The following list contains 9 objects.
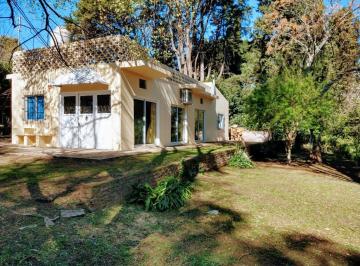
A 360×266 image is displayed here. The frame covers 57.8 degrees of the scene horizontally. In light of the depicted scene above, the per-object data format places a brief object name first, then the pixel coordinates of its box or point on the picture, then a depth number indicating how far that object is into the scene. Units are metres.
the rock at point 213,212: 7.03
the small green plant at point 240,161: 14.50
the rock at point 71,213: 5.61
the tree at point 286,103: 14.86
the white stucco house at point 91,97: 12.35
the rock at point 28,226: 4.94
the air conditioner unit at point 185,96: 17.62
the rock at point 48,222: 5.19
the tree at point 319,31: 17.59
